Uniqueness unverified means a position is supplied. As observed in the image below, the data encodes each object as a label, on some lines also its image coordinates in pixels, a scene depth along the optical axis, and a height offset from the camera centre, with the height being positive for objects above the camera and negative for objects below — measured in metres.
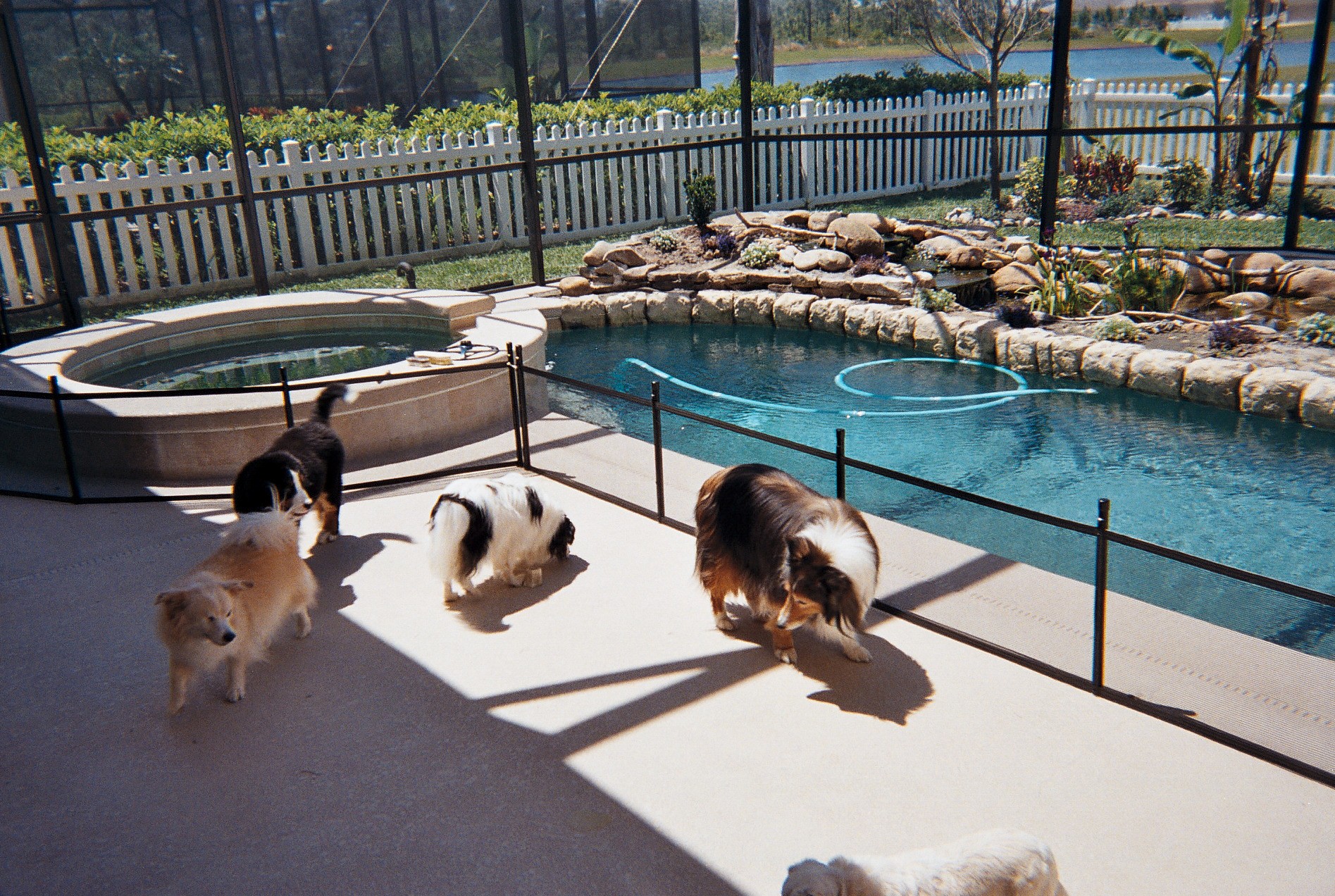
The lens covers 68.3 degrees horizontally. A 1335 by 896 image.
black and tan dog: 4.50 -1.46
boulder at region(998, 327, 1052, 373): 8.56 -1.94
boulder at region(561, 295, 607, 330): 10.77 -1.84
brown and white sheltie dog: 3.52 -1.55
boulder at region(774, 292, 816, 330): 10.35 -1.84
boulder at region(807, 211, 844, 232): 11.75 -1.08
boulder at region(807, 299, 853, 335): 10.09 -1.87
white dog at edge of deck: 2.27 -1.74
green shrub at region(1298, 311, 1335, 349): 7.92 -1.78
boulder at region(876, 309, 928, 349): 9.44 -1.89
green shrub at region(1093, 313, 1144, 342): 8.51 -1.82
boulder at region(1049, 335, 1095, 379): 8.34 -1.96
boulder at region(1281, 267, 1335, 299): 8.88 -1.60
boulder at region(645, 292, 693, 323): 10.92 -1.82
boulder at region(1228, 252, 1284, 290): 9.41 -1.50
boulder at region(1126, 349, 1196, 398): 7.70 -1.99
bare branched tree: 16.72 +1.57
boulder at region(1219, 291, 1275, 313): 8.98 -1.74
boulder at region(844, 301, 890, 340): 9.74 -1.87
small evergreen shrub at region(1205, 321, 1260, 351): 8.01 -1.81
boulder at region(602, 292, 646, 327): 10.86 -1.82
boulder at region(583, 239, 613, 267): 11.31 -1.29
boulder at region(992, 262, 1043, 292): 10.12 -1.62
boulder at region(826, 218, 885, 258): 11.08 -1.26
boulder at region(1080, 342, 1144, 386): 8.01 -1.98
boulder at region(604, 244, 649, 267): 11.35 -1.33
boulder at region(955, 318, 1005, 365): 8.87 -1.92
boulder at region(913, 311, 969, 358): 9.16 -1.91
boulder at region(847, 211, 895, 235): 11.57 -1.12
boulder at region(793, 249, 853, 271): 10.74 -1.42
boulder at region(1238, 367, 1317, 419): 7.02 -2.00
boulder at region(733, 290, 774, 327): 10.59 -1.85
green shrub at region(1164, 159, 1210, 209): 14.51 -1.11
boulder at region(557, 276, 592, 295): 11.00 -1.57
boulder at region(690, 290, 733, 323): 10.77 -1.85
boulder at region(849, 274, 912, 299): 10.02 -1.61
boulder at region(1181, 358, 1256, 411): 7.37 -1.99
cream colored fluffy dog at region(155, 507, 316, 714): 3.53 -1.62
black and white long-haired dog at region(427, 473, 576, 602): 4.43 -1.73
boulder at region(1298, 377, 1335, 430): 6.82 -2.03
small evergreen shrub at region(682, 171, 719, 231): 12.03 -0.78
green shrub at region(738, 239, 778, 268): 11.14 -1.37
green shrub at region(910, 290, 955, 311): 9.55 -1.68
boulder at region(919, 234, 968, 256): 10.93 -1.34
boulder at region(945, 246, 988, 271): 10.71 -1.45
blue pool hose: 7.89 -2.19
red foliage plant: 15.47 -0.99
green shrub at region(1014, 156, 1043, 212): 14.41 -0.98
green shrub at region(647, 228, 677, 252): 11.90 -1.25
